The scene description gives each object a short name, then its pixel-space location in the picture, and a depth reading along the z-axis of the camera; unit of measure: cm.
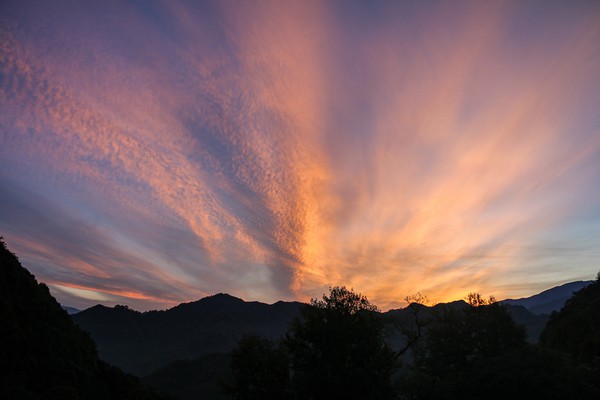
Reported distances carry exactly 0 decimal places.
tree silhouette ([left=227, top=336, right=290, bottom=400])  3134
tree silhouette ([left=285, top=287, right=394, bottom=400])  3001
